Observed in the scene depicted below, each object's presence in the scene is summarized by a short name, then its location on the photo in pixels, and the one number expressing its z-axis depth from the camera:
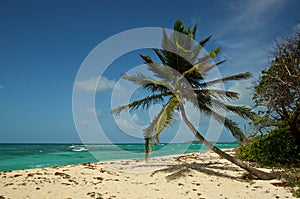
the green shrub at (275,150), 10.28
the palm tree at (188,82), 8.41
